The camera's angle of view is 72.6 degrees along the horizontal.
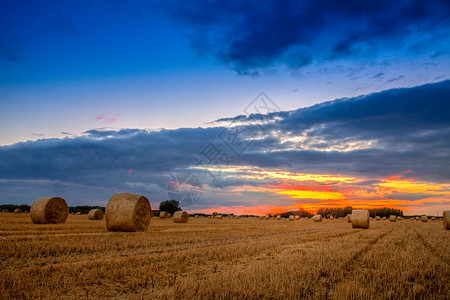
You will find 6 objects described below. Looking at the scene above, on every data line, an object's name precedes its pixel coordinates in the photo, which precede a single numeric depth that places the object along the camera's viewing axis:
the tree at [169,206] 78.31
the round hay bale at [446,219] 25.56
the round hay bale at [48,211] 19.36
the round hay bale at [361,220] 25.12
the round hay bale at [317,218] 45.59
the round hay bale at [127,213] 15.77
